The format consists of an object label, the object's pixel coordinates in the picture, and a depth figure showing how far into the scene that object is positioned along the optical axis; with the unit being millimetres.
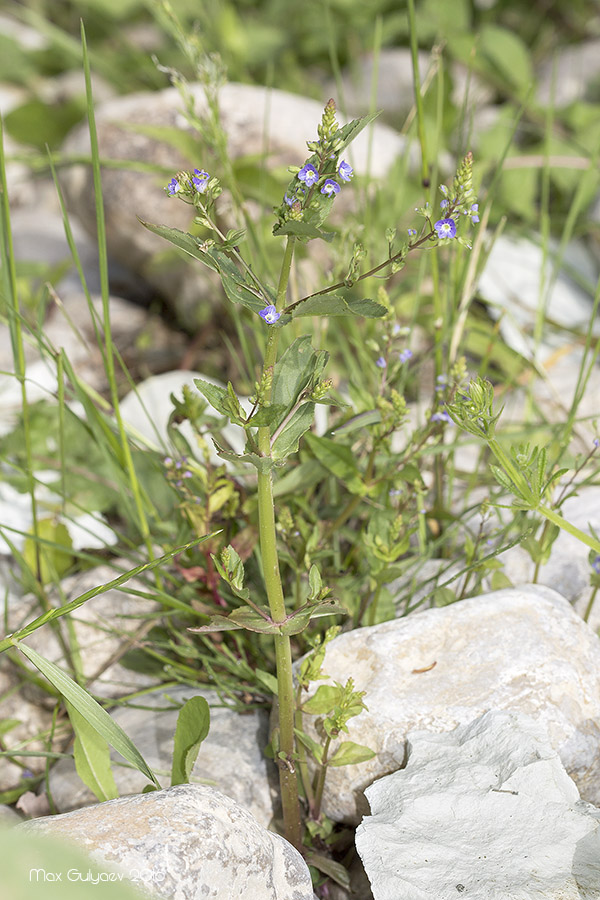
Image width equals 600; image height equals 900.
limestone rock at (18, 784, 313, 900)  515
